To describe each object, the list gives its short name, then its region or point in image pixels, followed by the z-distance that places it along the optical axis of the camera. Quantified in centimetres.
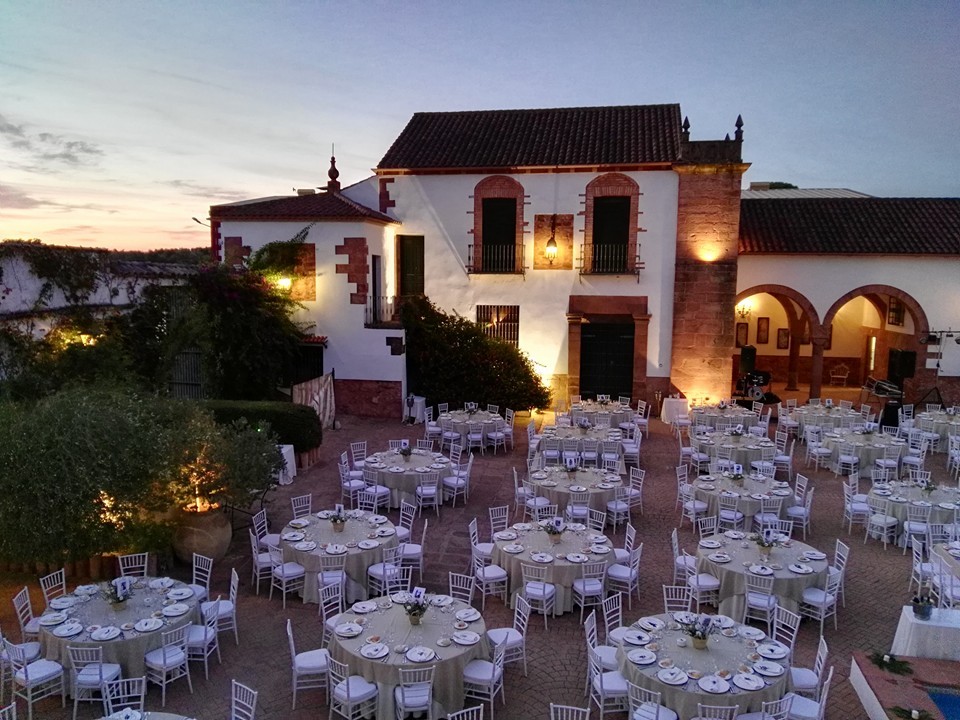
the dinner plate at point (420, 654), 682
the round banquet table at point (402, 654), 678
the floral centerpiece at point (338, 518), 1008
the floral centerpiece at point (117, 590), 778
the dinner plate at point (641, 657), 675
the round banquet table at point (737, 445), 1491
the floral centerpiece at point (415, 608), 739
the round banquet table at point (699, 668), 633
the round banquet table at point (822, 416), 1792
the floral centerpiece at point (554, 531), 971
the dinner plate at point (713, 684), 630
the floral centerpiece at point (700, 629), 691
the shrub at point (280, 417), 1517
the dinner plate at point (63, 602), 784
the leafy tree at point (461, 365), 2034
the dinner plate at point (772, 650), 686
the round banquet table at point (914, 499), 1130
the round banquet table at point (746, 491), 1185
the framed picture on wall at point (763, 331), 2731
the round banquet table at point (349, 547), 941
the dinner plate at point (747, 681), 636
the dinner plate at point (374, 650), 685
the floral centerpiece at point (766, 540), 935
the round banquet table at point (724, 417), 1786
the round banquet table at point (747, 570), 891
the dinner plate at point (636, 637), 711
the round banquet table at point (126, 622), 718
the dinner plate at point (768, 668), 657
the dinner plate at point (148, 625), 740
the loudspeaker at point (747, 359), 2460
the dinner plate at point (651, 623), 743
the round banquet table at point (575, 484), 1221
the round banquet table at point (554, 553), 917
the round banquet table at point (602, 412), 1819
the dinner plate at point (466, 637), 715
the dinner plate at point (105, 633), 719
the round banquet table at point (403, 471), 1305
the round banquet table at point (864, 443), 1518
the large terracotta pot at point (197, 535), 1029
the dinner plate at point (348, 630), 723
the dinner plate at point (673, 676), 643
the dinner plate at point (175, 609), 773
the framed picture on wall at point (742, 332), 2750
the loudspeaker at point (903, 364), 2198
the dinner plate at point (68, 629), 721
